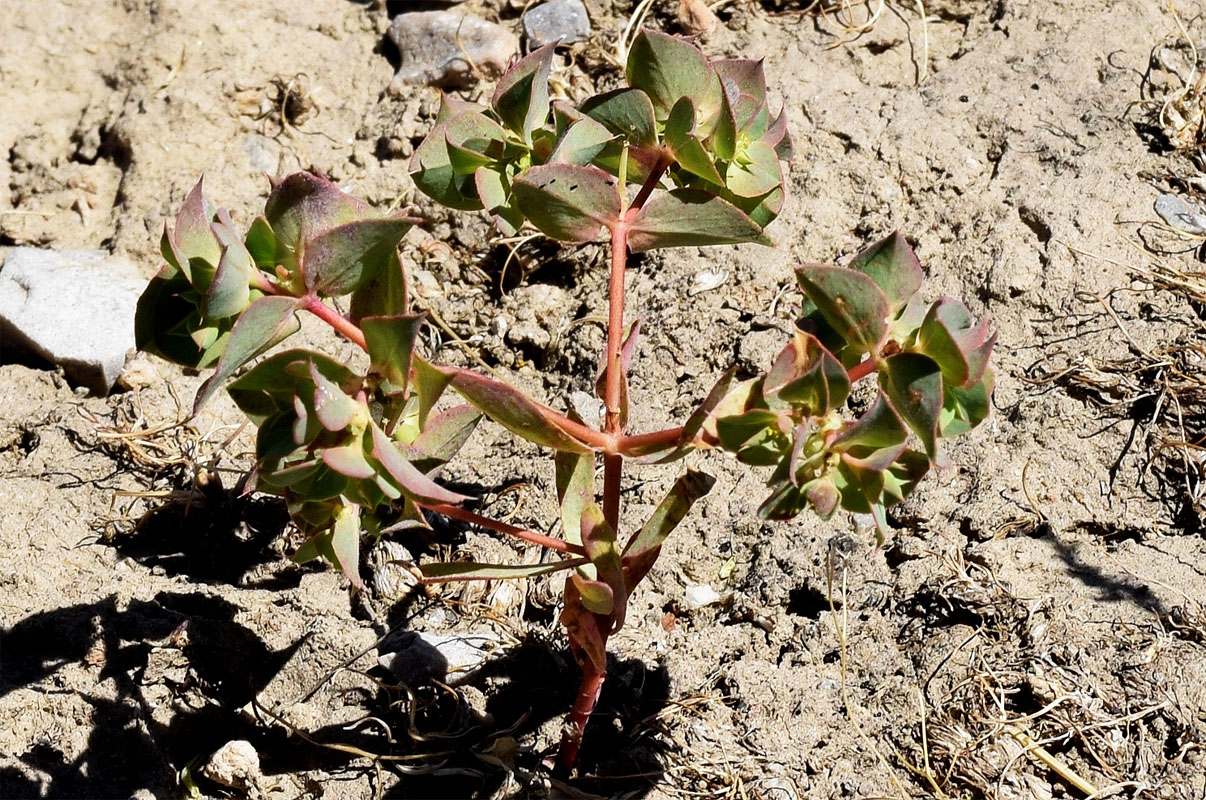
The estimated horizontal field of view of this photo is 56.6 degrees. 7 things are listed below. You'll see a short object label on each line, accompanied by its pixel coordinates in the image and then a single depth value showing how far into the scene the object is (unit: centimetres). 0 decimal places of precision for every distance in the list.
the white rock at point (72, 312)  239
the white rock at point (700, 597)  203
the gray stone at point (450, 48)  278
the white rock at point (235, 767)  184
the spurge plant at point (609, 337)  125
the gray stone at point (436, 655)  191
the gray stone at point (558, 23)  283
